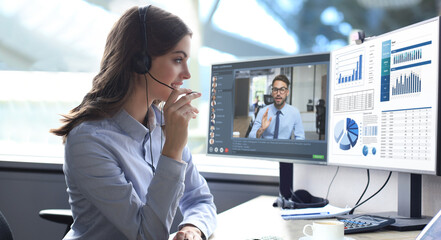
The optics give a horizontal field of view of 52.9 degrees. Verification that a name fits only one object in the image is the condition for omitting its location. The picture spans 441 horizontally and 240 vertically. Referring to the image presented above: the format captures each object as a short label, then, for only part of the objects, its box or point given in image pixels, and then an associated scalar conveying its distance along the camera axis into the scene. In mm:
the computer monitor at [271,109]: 1529
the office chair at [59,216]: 1439
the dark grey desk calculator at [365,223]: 1070
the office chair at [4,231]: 1098
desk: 1053
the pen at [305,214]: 1312
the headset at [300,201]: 1498
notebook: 698
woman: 1055
